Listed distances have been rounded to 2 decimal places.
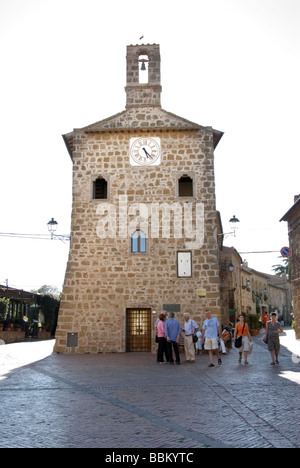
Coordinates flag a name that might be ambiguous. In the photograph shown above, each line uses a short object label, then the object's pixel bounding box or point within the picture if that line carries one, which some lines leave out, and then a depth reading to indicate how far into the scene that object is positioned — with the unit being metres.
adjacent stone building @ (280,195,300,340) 25.02
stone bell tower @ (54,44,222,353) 18.78
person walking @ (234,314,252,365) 13.87
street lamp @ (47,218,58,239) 20.50
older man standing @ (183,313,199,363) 14.80
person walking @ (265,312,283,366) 13.40
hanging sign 23.75
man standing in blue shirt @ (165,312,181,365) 14.55
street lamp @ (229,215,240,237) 19.94
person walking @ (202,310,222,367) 13.45
